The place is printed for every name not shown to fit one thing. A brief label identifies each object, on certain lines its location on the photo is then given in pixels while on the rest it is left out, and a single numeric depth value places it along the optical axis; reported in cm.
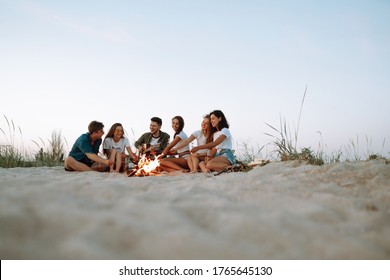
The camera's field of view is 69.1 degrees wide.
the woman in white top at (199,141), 485
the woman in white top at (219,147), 454
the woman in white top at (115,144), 525
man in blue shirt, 466
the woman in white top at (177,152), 506
